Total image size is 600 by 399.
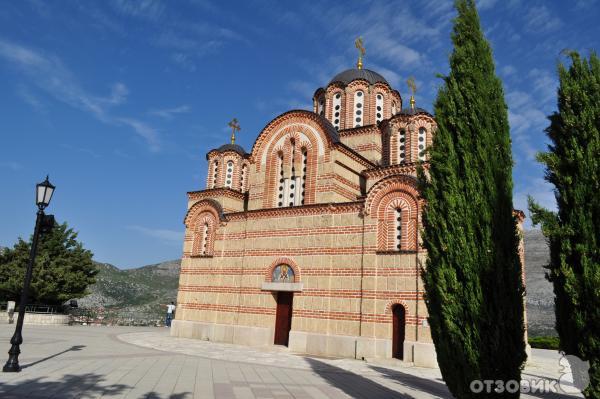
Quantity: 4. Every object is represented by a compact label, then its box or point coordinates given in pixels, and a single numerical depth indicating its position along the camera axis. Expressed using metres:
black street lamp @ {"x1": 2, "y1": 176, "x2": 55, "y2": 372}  8.79
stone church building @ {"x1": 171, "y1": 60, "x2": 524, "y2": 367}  13.79
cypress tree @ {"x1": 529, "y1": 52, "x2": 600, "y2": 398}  5.39
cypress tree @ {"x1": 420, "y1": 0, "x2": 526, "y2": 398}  6.16
